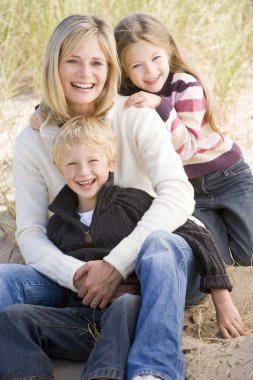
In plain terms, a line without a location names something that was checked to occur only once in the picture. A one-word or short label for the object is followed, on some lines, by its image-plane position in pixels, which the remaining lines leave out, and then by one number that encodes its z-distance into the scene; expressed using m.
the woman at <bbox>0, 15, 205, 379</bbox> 3.58
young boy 4.12
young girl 4.66
